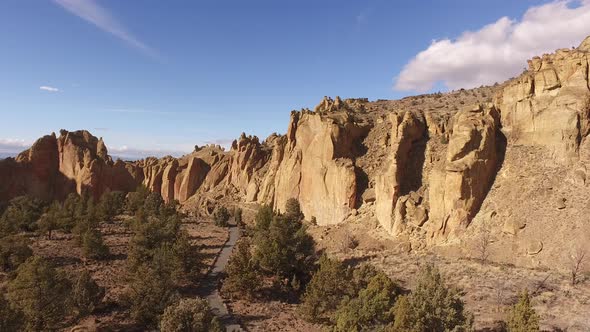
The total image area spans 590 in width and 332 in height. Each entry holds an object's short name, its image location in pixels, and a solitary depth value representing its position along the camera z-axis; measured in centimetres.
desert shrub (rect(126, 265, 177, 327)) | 2823
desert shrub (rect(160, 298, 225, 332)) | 2317
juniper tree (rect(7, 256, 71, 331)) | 2575
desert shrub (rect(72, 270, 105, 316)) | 2842
